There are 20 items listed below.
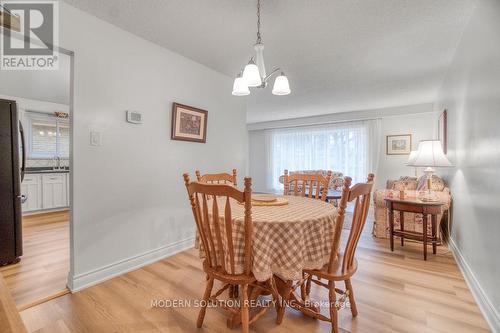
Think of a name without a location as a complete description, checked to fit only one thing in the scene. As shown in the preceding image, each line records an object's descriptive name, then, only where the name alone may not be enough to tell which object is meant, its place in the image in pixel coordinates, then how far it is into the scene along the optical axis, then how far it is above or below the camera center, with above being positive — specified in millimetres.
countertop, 4493 -149
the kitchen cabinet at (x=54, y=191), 4648 -560
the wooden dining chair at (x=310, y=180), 2252 -158
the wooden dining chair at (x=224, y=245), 1183 -443
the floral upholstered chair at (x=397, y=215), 3023 -660
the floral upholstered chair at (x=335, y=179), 5336 -323
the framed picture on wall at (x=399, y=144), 5336 +483
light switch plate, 2013 +214
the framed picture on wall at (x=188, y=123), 2664 +479
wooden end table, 2520 -500
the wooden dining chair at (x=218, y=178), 2115 -132
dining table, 1261 -423
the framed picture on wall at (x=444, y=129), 3232 +518
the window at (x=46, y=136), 4754 +568
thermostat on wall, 2250 +445
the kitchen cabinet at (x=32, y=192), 4371 -543
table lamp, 2535 +104
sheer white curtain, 5731 +433
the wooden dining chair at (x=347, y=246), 1254 -461
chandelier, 1683 +639
